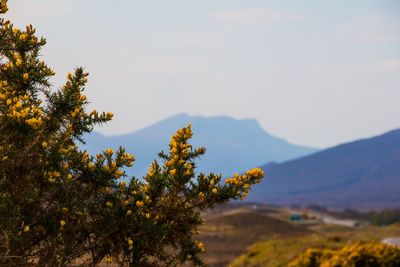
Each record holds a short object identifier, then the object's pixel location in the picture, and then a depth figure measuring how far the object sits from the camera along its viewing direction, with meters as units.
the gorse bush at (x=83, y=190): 13.55
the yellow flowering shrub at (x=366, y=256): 34.47
